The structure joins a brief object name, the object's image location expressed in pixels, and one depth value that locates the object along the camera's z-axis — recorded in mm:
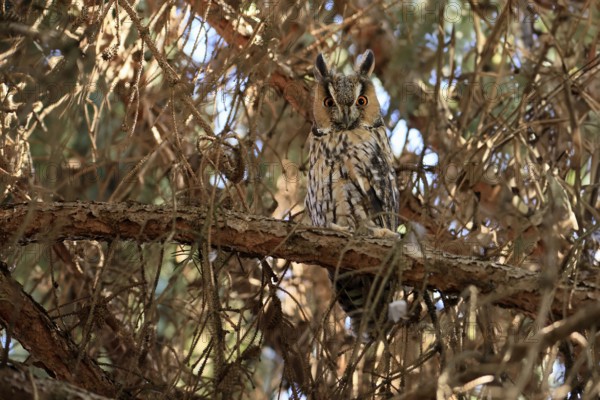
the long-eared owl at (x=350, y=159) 11731
